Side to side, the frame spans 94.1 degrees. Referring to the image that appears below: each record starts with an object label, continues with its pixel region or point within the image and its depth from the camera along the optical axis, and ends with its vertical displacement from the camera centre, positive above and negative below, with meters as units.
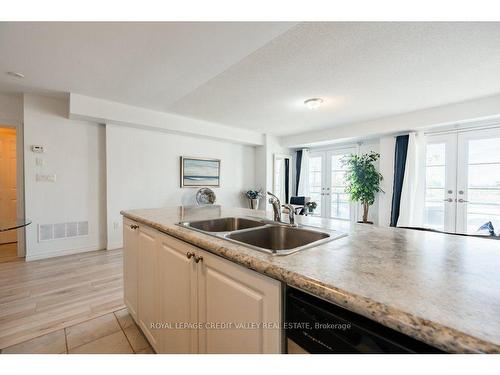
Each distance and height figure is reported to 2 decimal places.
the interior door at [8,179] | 4.06 +0.02
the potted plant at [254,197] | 5.43 -0.35
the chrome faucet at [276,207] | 1.57 -0.17
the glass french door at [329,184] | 5.44 -0.04
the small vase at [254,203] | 5.49 -0.50
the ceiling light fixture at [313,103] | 3.31 +1.15
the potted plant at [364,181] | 4.53 +0.03
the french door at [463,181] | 3.49 +0.03
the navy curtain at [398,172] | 4.27 +0.20
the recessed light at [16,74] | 2.55 +1.17
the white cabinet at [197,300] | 0.79 -0.52
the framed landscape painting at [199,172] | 4.59 +0.20
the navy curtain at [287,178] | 6.16 +0.11
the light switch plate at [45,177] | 3.27 +0.04
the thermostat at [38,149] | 3.22 +0.44
